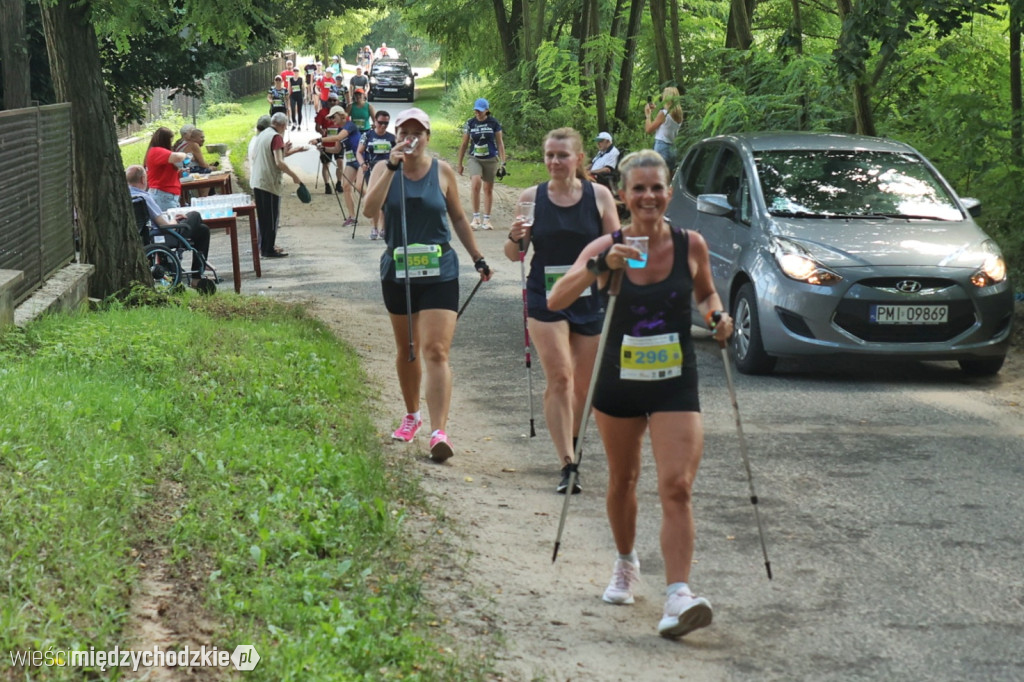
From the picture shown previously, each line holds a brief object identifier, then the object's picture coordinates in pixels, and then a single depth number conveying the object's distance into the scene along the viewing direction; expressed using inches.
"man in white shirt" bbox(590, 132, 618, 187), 856.9
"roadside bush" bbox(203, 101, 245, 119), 2509.8
